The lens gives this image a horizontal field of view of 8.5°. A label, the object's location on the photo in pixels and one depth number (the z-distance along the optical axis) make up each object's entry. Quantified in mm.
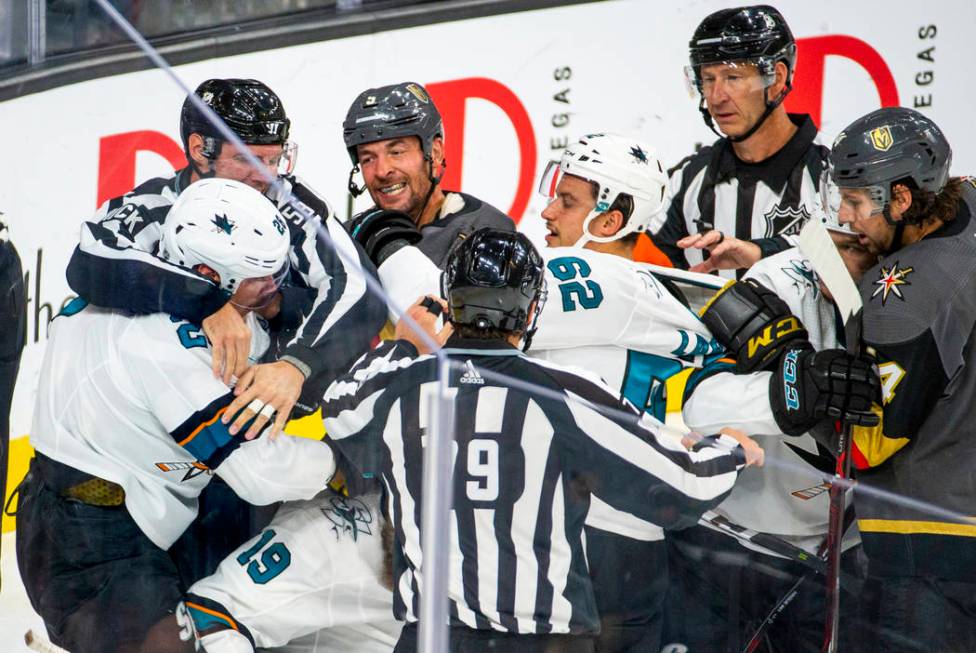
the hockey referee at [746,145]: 17157
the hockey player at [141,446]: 14796
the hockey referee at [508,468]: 14868
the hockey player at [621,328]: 14968
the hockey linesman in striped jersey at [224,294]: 14798
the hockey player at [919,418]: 15105
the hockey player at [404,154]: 16482
